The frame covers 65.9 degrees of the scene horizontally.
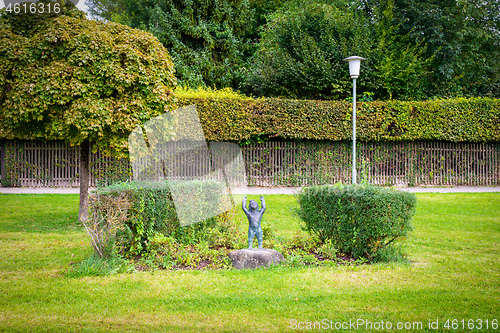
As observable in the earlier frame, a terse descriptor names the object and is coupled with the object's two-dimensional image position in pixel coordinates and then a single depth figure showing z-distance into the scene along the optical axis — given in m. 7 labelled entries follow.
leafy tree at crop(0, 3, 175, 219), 8.48
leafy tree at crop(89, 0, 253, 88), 25.17
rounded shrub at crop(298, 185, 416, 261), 6.09
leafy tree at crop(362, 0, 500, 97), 22.56
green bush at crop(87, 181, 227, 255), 5.97
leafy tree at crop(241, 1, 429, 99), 19.92
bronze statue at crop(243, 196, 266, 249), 6.20
